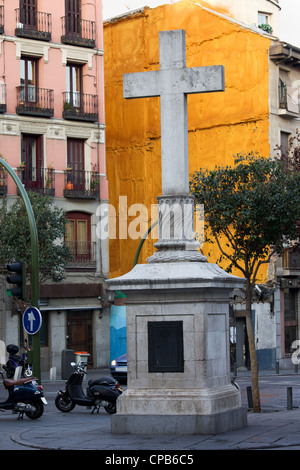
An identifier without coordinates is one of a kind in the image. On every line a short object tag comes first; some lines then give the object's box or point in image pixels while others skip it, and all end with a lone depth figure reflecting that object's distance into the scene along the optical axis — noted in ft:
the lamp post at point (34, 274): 69.92
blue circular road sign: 67.97
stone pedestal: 47.88
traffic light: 67.05
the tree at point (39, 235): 118.42
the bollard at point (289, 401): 68.33
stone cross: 51.47
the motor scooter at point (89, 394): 67.72
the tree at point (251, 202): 72.38
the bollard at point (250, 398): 69.56
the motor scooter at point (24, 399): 63.21
